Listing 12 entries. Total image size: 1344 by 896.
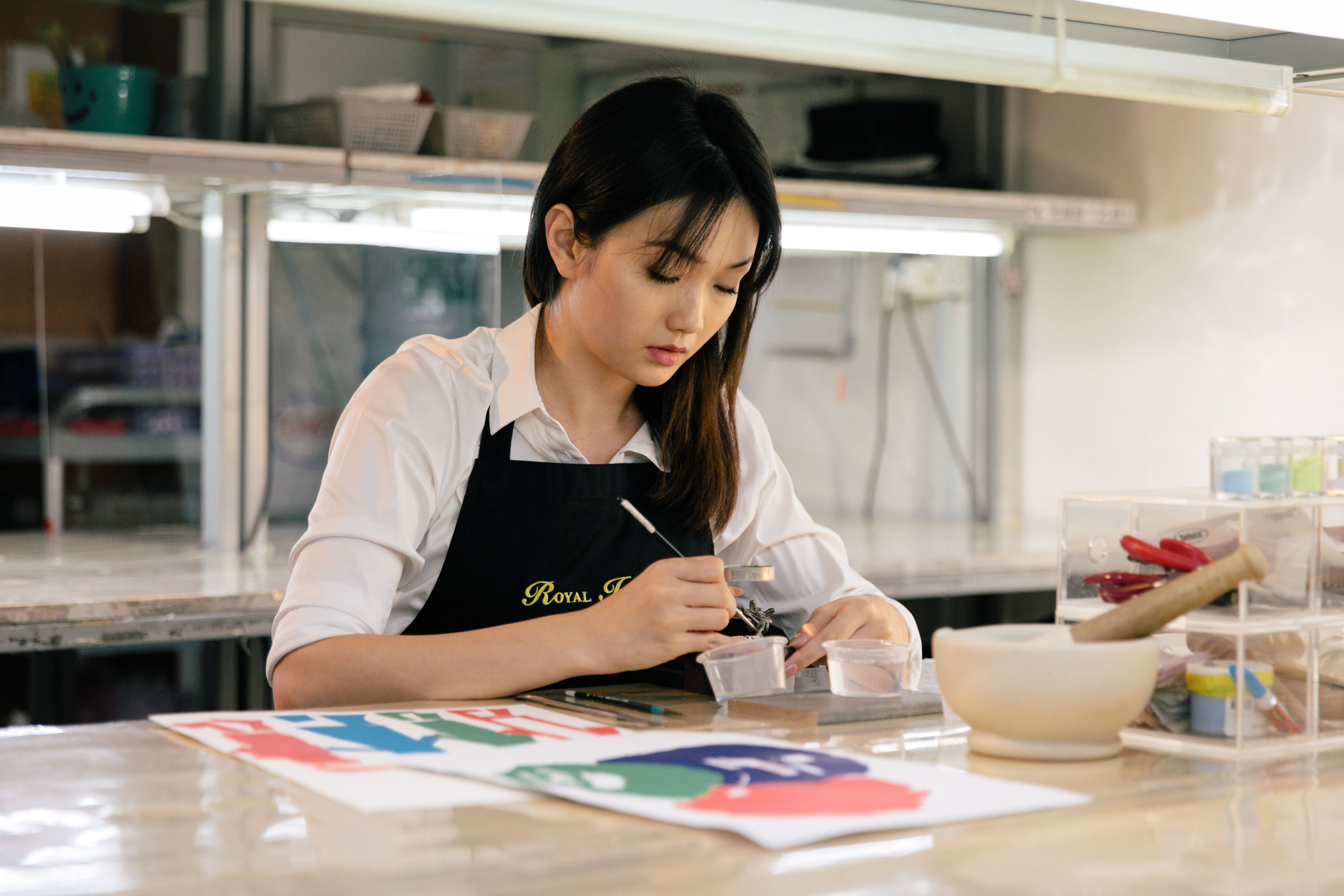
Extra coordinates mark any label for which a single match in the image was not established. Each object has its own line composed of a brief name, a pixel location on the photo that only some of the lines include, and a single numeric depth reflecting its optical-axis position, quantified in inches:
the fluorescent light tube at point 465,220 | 124.9
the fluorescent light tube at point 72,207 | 116.9
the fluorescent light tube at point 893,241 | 147.4
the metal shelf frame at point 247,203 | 112.1
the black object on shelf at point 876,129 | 158.2
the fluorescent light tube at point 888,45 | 53.3
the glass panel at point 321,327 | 130.0
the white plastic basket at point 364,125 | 121.9
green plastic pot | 119.2
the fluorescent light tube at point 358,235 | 126.6
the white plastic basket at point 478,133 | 126.2
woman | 58.8
